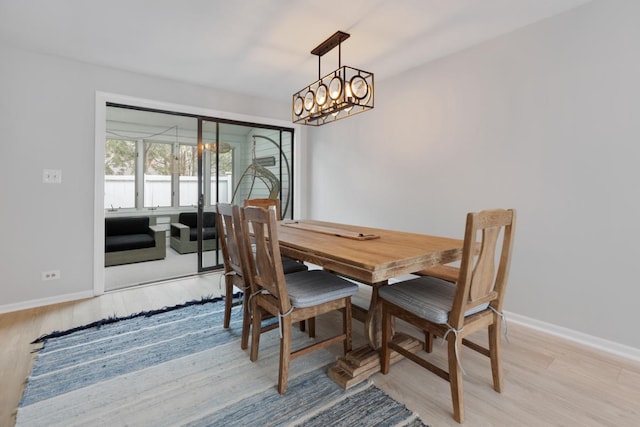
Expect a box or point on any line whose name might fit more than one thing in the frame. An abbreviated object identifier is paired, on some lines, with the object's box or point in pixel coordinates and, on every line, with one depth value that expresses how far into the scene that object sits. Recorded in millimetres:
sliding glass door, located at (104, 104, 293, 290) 4008
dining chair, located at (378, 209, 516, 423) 1401
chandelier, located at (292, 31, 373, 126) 2201
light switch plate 2871
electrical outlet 2910
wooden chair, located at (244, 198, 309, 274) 2424
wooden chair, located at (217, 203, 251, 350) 2055
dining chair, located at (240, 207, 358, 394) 1619
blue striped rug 1465
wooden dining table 1438
